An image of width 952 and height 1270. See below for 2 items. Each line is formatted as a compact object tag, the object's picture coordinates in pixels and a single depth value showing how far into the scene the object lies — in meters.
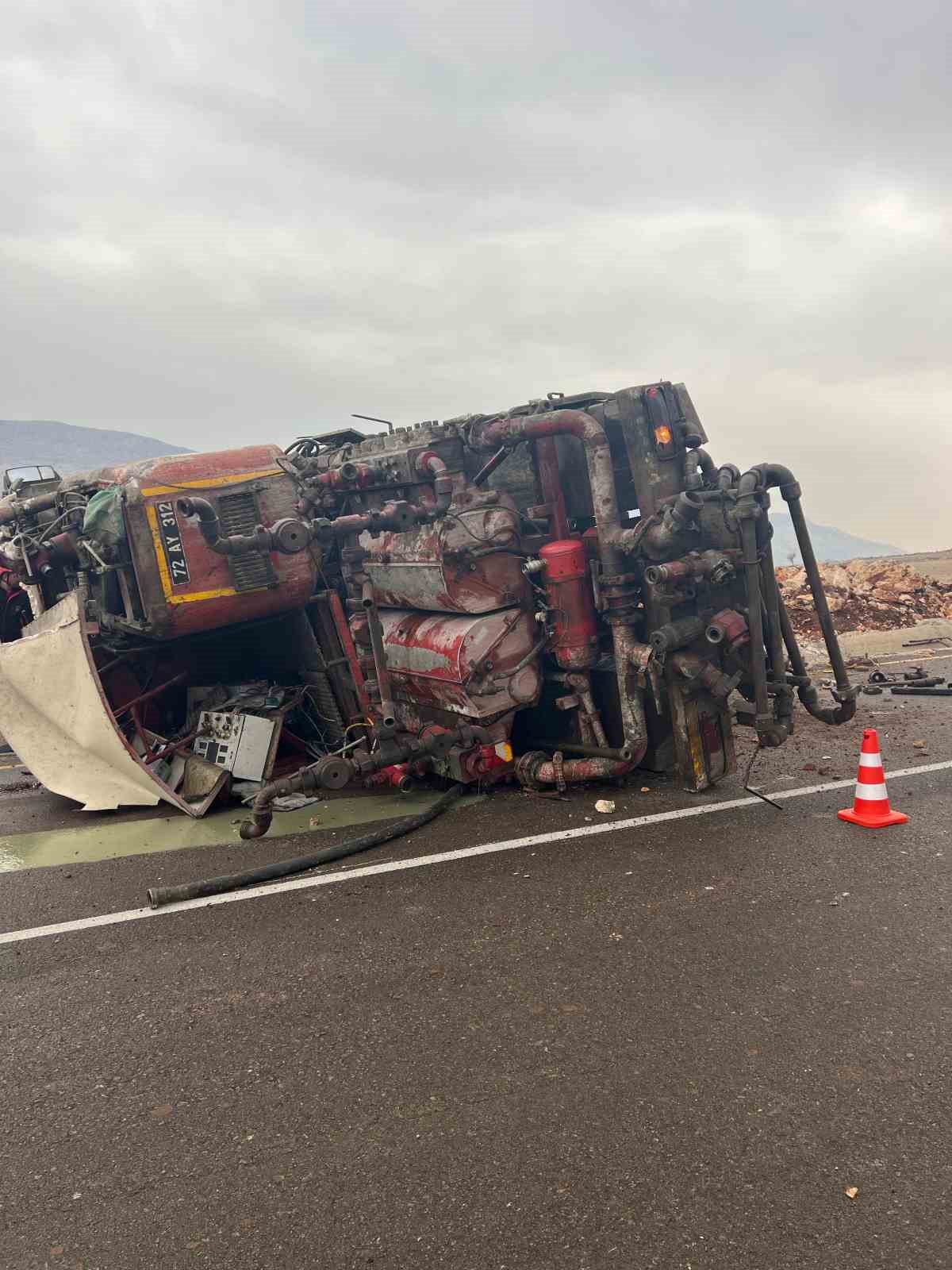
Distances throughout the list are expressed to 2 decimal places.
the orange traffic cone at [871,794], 5.04
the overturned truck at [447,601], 5.59
